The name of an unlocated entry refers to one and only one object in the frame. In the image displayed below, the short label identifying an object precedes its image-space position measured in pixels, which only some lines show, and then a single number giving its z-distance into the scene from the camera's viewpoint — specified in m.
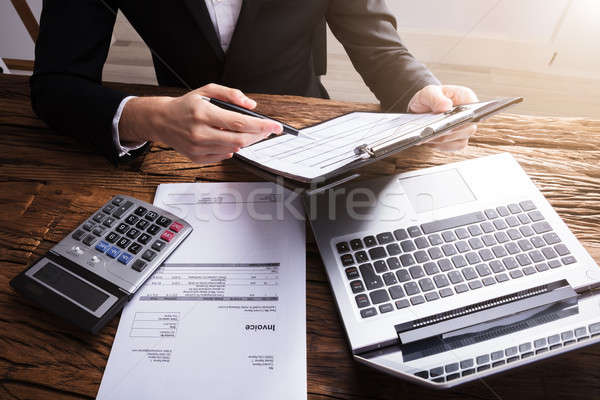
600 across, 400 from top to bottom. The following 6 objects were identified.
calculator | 0.48
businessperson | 0.61
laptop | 0.42
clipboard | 0.45
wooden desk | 0.43
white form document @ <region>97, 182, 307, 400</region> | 0.44
